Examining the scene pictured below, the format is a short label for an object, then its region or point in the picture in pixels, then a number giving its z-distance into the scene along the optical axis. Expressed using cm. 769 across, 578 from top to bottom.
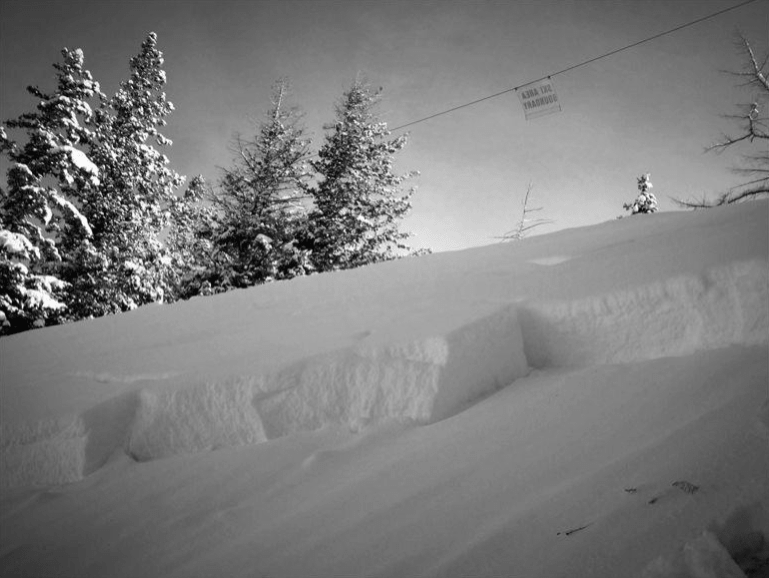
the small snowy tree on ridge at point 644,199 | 2138
